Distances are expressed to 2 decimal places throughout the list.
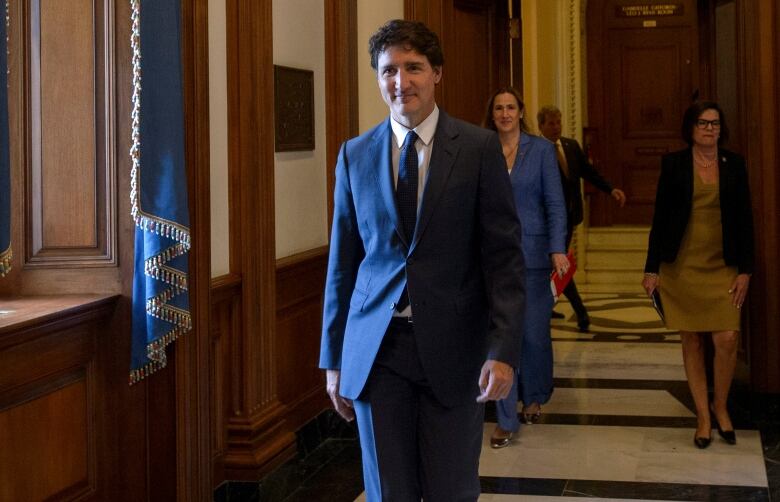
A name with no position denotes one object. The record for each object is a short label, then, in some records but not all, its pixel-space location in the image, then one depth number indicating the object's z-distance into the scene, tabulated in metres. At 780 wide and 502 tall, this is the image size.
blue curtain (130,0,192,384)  3.63
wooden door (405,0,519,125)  7.08
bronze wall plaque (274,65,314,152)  5.20
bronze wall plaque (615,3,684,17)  13.78
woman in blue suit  5.64
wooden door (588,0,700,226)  13.84
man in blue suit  2.83
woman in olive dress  5.44
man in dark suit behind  8.18
